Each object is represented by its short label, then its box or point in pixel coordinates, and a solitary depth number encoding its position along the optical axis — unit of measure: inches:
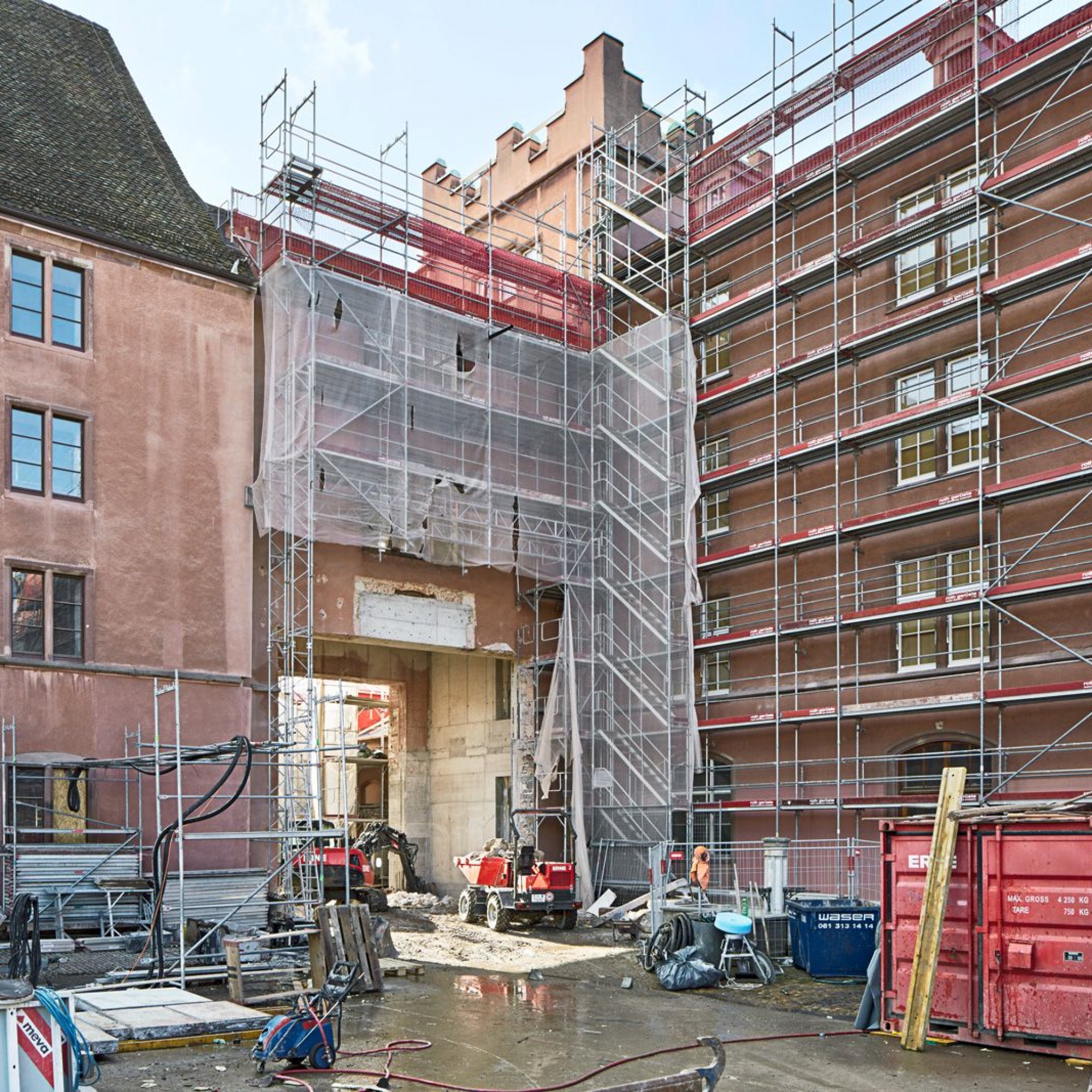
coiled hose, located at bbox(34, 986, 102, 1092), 306.5
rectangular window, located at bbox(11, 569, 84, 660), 846.5
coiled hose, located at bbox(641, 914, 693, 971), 698.2
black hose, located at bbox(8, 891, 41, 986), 566.6
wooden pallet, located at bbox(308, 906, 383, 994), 601.3
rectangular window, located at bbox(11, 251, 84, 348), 877.8
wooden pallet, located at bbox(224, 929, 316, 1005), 509.0
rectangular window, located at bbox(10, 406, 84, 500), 864.3
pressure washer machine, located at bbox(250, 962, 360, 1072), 424.2
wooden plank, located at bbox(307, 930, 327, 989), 591.2
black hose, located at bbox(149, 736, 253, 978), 606.9
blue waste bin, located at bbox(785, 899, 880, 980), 671.1
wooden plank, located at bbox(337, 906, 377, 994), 621.9
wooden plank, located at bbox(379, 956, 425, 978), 699.4
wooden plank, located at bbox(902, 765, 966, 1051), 476.7
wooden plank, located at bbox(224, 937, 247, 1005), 563.8
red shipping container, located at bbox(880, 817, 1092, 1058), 455.5
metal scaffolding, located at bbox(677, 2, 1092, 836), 849.5
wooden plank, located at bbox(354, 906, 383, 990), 631.8
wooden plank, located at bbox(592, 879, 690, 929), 1002.7
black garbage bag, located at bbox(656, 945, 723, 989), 651.5
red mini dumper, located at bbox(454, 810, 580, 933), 932.6
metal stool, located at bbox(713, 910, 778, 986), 664.4
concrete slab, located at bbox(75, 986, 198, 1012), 511.8
